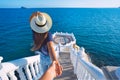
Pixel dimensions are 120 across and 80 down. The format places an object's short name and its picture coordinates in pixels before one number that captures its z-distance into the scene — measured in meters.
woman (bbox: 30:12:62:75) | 1.38
